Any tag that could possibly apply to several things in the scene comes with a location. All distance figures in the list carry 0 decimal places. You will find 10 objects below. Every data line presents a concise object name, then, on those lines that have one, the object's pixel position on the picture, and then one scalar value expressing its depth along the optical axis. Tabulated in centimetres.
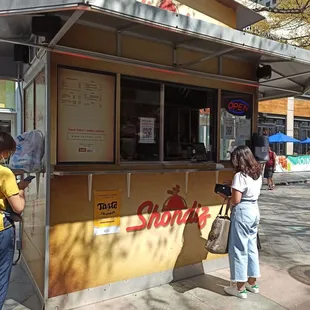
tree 837
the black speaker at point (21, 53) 433
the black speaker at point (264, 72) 475
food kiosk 341
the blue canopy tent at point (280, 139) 1934
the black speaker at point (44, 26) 301
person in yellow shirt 275
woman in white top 368
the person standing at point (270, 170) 1293
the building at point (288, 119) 2107
